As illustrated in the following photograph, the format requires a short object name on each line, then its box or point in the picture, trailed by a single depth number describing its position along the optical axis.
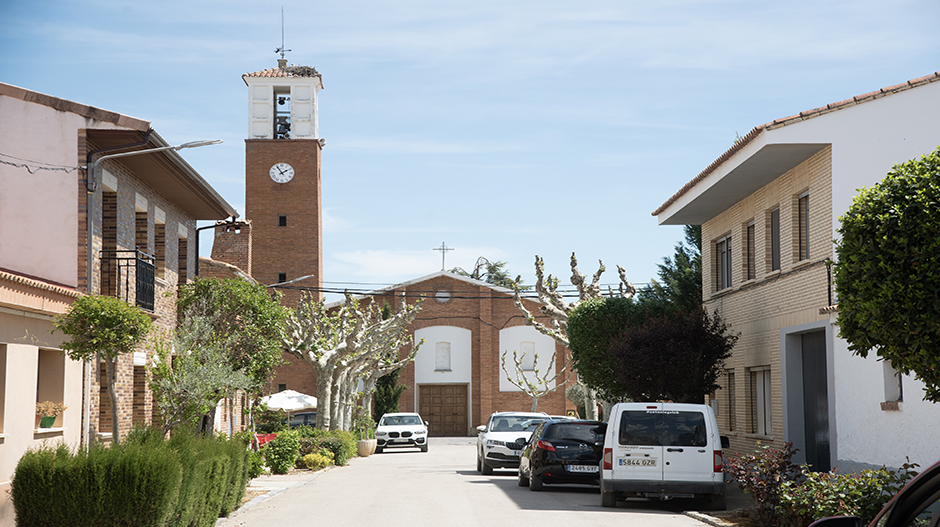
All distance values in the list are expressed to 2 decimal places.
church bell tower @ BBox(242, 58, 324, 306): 55.00
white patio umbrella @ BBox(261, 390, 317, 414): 42.42
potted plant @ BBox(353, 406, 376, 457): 40.22
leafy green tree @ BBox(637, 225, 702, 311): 32.03
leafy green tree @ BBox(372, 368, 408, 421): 56.34
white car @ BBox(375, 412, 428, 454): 44.03
